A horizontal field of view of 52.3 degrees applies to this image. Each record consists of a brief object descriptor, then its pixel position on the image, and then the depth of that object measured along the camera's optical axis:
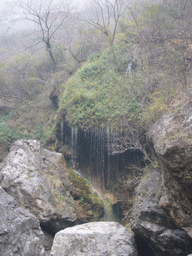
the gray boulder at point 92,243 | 4.99
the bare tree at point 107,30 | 13.18
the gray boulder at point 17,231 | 4.78
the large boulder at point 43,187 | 6.25
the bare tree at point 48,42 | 14.96
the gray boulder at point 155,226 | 4.88
